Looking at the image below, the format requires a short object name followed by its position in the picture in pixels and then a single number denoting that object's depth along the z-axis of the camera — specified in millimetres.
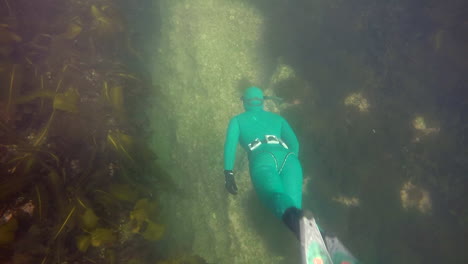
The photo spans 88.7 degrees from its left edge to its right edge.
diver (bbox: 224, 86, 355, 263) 3223
